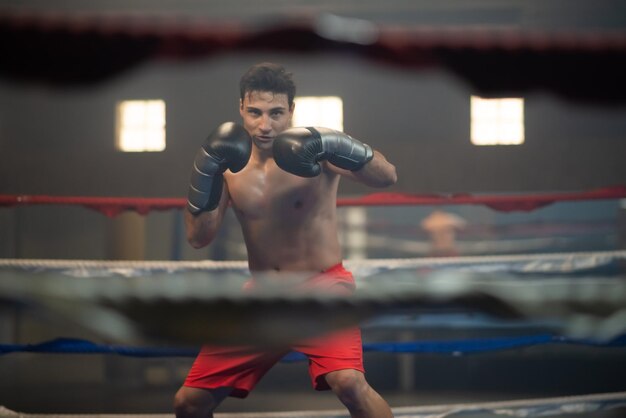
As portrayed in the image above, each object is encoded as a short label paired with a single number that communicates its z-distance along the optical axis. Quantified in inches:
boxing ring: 239.8
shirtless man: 259.8
